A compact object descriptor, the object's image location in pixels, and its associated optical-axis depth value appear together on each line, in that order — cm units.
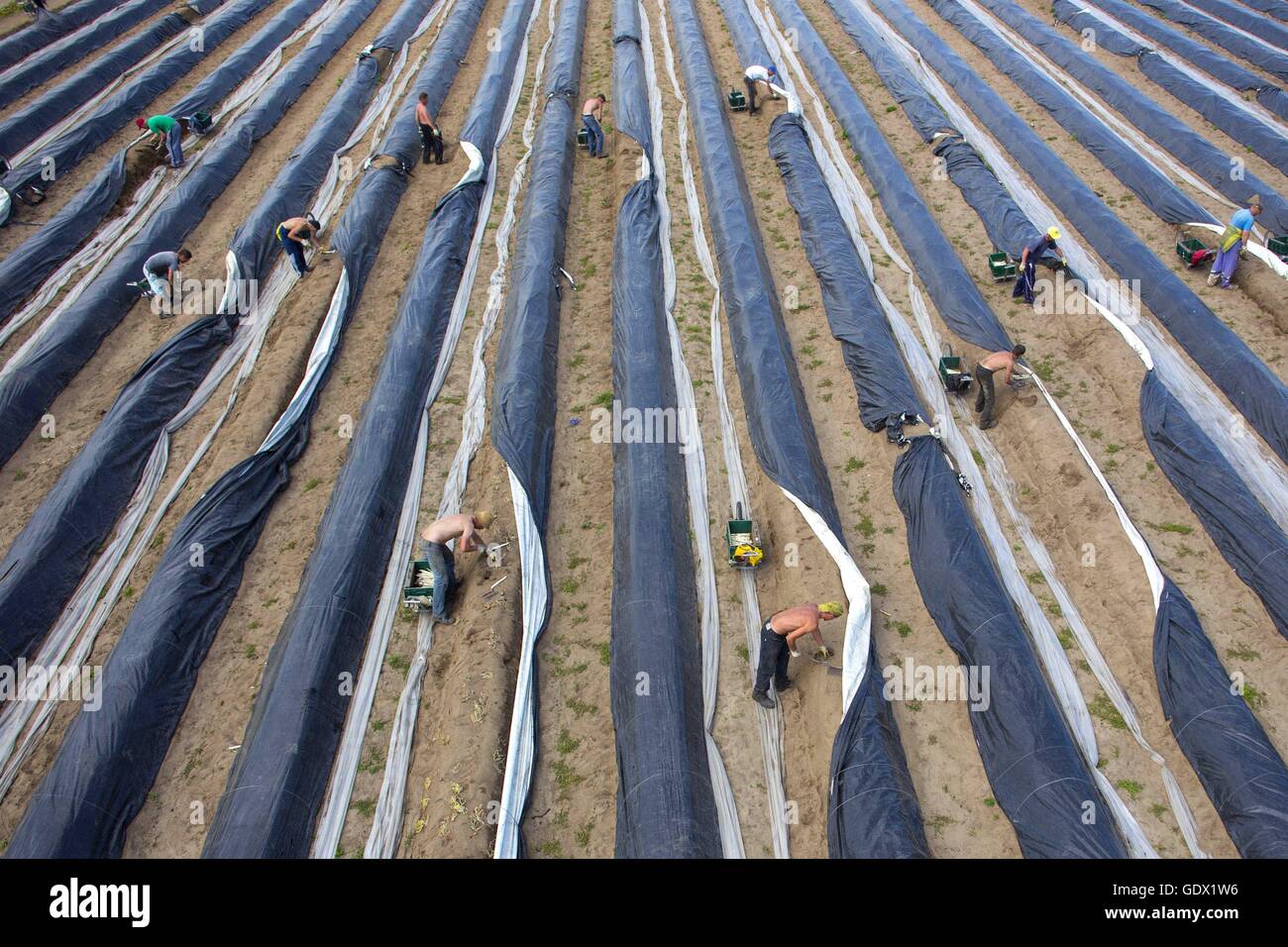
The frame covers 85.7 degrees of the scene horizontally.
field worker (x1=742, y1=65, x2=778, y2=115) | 1698
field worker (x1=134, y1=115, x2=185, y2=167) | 1529
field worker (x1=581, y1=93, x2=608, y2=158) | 1566
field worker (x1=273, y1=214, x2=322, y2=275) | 1248
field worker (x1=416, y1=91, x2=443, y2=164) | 1525
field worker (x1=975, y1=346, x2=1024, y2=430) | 985
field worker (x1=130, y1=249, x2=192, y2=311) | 1226
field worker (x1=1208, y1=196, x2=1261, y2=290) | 1115
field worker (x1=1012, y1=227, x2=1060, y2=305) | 1115
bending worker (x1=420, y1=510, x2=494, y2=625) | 807
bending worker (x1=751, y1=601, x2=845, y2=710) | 680
